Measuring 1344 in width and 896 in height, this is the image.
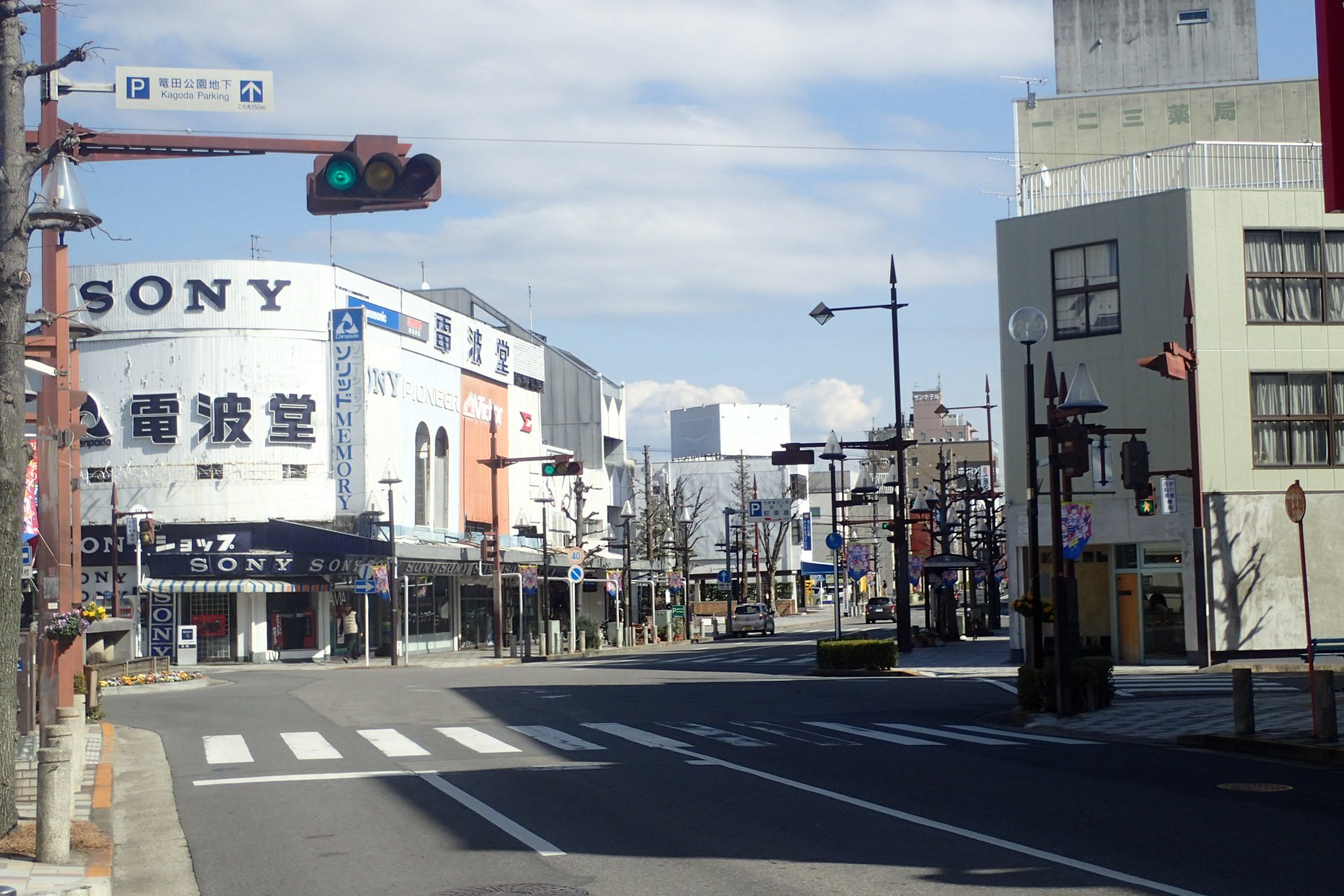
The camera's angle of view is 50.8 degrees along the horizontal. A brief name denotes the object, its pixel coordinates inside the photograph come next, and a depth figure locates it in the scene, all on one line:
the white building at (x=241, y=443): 49.94
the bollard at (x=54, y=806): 9.62
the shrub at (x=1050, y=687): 21.23
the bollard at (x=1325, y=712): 15.43
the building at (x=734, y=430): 154.75
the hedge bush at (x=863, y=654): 33.25
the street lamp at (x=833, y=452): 37.25
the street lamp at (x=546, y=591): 53.00
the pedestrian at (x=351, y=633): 50.72
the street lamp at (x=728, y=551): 72.14
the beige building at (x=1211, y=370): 33.31
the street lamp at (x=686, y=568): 71.56
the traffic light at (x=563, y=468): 40.47
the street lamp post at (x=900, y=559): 34.53
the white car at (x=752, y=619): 69.56
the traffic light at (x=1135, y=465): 24.86
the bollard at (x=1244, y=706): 16.66
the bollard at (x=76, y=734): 13.05
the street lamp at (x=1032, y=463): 20.91
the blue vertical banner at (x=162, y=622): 49.91
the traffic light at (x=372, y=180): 10.78
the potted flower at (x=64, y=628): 17.91
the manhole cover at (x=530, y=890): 9.02
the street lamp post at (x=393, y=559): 47.31
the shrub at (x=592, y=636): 56.69
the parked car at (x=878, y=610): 86.06
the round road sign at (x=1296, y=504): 18.47
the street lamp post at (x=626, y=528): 63.69
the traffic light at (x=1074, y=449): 20.41
